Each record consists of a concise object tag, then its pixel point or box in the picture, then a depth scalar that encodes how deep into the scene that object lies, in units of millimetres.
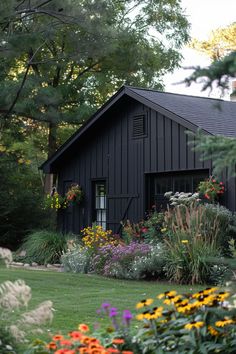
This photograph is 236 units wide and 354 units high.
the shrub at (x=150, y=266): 12484
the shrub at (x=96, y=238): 14902
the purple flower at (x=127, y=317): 4594
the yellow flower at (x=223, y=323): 4430
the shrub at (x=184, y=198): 13945
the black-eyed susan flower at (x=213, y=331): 4477
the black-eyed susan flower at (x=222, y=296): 4704
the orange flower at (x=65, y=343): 4082
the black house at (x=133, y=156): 15577
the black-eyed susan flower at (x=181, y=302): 4771
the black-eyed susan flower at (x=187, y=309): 4672
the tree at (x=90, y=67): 17672
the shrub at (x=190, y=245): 11672
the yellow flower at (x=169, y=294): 4938
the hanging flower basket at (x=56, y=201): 19328
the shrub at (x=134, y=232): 15320
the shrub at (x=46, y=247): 16547
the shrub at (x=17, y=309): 4254
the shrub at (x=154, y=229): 14379
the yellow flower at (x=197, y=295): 4859
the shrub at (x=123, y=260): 12964
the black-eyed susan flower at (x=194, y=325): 4367
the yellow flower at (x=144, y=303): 4793
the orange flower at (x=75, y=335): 4143
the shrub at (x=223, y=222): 12988
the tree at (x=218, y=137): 3840
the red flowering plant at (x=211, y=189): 14109
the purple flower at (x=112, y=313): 4629
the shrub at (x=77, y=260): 14117
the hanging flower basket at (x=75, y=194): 18578
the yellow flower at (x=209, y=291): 4897
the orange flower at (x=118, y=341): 4312
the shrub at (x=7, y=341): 4473
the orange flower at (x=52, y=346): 4293
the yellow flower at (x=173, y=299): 4844
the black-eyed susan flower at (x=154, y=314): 4645
